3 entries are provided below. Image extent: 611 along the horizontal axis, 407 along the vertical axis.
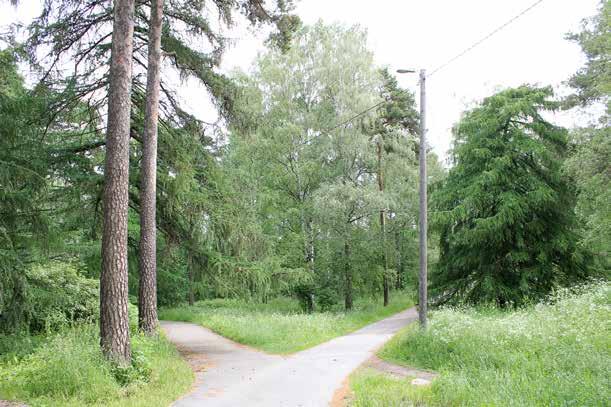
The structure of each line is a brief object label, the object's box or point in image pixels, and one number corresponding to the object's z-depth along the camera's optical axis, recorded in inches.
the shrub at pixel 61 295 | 412.5
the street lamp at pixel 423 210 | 491.5
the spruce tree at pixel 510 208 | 746.2
